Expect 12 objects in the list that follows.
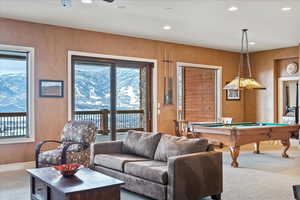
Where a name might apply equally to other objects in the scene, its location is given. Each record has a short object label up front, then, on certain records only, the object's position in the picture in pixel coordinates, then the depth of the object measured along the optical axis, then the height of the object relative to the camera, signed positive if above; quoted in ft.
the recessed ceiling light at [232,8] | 16.14 +5.10
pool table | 17.98 -2.08
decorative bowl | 10.31 -2.37
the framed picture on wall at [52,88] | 19.16 +0.89
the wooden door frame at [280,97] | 29.12 +0.34
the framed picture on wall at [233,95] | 30.40 +0.63
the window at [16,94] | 18.40 +0.49
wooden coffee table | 8.95 -2.65
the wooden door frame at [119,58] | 20.22 +2.02
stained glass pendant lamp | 19.95 +1.15
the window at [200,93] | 29.55 +0.82
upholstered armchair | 14.58 -2.36
